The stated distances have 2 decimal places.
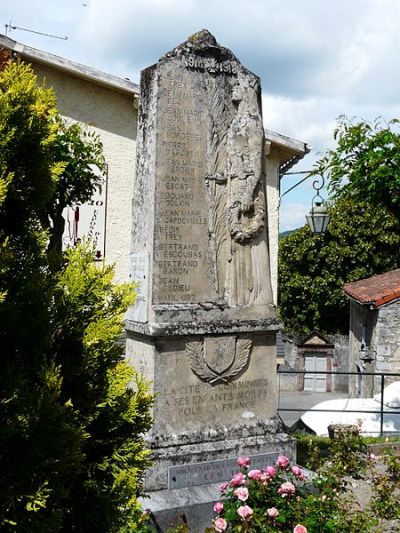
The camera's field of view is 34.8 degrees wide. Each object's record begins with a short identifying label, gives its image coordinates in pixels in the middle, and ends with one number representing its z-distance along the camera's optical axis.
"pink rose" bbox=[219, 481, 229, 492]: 4.61
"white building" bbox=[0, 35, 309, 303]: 11.40
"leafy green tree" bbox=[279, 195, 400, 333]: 24.03
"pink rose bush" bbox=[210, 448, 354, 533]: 4.21
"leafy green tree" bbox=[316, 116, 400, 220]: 7.56
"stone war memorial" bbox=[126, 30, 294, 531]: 5.43
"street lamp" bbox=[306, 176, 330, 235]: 10.61
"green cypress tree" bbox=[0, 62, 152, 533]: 2.80
